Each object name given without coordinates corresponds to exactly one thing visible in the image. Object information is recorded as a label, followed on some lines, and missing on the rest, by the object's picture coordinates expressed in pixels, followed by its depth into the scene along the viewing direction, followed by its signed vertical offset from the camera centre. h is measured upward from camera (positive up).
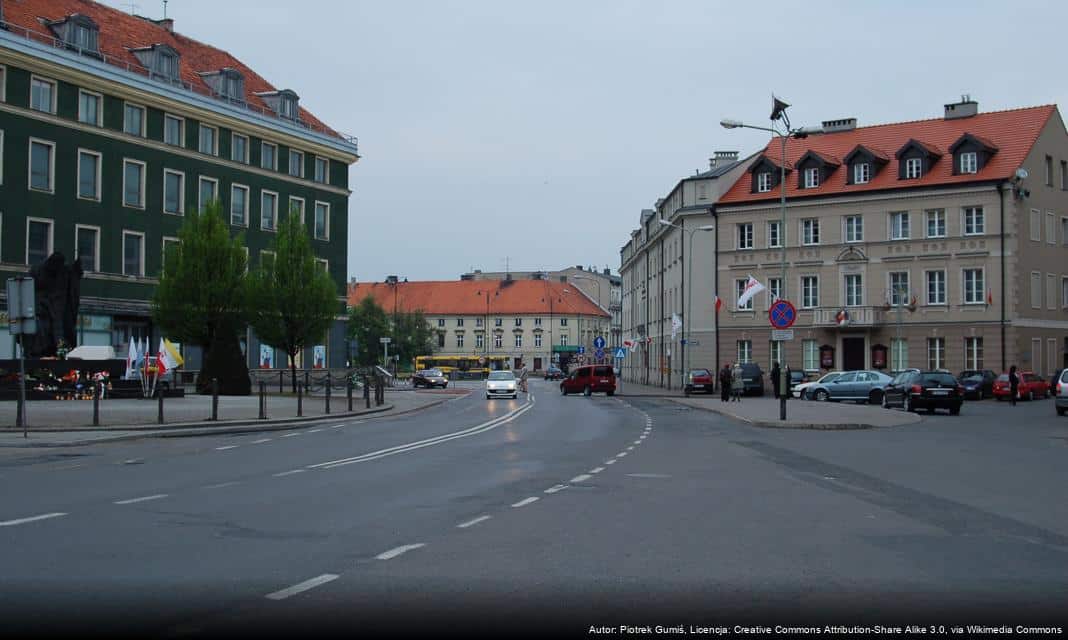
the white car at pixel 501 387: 56.16 -2.05
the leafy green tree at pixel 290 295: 48.69 +2.52
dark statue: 32.50 +1.48
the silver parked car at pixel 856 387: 46.44 -1.61
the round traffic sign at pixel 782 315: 29.30 +1.04
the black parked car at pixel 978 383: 49.81 -1.45
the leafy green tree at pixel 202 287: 47.16 +2.77
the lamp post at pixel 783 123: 31.86 +7.13
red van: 60.84 -1.77
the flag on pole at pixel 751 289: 50.00 +3.02
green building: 49.19 +10.68
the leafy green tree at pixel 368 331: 107.19 +1.82
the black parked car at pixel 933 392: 37.12 -1.45
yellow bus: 127.06 -1.76
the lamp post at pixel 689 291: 60.38 +3.62
